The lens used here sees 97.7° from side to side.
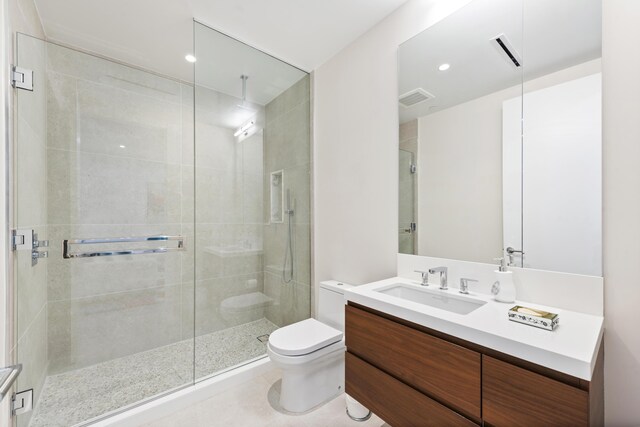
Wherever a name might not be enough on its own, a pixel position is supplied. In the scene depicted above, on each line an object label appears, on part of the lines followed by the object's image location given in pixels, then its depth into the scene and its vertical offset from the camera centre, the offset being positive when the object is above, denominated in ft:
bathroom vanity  2.65 -1.74
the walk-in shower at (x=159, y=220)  6.43 -0.16
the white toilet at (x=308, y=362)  5.35 -2.96
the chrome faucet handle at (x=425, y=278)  5.24 -1.21
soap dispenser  4.18 -1.11
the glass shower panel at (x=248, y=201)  7.30 +0.38
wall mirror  3.83 +1.28
